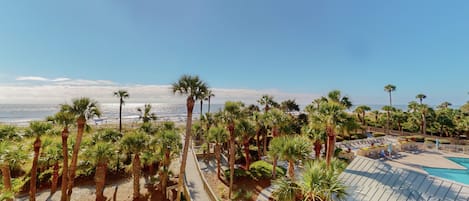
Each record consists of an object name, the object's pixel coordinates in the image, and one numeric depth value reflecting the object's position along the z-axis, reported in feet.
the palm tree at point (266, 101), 106.63
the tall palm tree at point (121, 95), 115.65
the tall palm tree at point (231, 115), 55.11
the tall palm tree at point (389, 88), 171.32
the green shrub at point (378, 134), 124.75
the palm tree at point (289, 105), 145.07
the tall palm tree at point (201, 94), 48.45
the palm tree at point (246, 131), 64.23
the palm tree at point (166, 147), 56.90
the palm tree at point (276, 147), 47.65
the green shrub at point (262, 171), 63.67
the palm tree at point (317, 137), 62.39
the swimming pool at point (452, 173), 60.91
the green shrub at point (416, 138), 103.63
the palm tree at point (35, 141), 48.26
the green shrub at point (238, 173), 64.54
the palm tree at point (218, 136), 65.51
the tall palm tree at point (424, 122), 127.93
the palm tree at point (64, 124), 48.34
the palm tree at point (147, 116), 110.93
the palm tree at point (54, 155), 58.35
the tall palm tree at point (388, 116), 138.80
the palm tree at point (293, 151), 45.88
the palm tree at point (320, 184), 26.18
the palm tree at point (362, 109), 165.84
